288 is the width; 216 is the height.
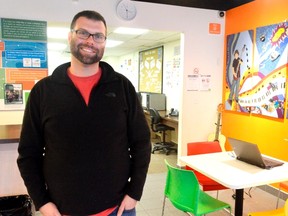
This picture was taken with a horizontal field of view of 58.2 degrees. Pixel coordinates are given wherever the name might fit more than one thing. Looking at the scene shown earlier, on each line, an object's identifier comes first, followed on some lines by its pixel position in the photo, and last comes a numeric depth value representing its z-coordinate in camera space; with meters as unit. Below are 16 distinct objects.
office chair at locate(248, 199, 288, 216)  1.91
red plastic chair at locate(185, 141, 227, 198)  2.51
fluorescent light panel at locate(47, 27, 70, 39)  4.74
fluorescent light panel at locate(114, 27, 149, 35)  4.44
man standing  1.17
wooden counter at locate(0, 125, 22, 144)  2.08
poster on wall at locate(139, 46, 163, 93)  6.27
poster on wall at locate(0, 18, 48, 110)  3.17
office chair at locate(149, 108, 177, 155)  5.23
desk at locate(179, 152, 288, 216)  1.79
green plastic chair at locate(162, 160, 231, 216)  1.93
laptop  2.05
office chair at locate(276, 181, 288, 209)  2.46
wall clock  3.54
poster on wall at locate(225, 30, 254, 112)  3.61
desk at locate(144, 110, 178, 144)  4.91
